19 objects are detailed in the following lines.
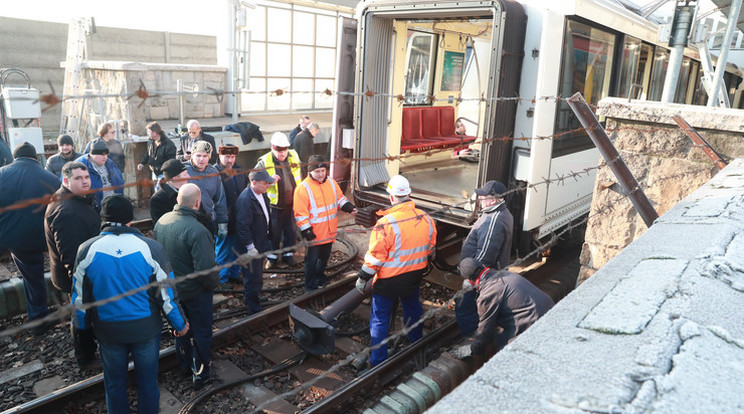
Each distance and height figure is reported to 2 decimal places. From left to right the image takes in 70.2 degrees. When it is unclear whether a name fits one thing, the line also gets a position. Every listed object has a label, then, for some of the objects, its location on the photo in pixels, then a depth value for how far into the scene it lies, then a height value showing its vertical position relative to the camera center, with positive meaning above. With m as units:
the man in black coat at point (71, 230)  4.25 -1.19
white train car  5.34 +0.22
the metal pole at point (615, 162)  3.22 -0.30
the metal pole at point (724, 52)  4.21 +0.54
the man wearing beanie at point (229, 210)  6.11 -1.38
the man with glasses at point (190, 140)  7.38 -0.73
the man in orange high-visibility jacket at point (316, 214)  5.80 -1.27
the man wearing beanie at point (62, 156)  6.22 -0.84
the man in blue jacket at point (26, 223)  4.78 -1.24
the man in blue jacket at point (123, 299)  3.34 -1.35
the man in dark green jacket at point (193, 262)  4.01 -1.28
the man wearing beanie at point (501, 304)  3.82 -1.40
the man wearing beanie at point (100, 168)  5.88 -0.92
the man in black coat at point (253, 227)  5.38 -1.37
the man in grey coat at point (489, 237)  4.64 -1.13
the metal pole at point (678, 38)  4.12 +0.60
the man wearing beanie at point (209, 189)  5.68 -1.06
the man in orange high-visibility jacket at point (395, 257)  4.47 -1.31
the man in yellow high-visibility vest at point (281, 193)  6.41 -1.17
